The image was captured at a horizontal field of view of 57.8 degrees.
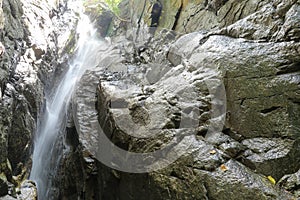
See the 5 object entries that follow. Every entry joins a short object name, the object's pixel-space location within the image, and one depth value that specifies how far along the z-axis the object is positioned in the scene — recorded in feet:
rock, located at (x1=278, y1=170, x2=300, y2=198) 14.13
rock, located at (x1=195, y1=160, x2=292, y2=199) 14.56
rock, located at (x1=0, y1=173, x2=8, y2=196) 25.79
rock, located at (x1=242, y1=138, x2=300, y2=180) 15.78
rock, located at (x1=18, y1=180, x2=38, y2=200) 28.76
